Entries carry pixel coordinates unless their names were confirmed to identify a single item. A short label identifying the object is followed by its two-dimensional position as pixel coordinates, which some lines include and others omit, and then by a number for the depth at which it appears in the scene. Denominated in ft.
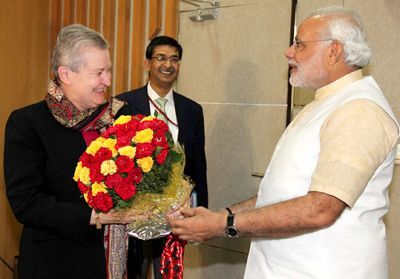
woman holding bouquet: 6.26
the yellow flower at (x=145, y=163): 5.63
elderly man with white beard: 5.13
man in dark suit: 11.55
